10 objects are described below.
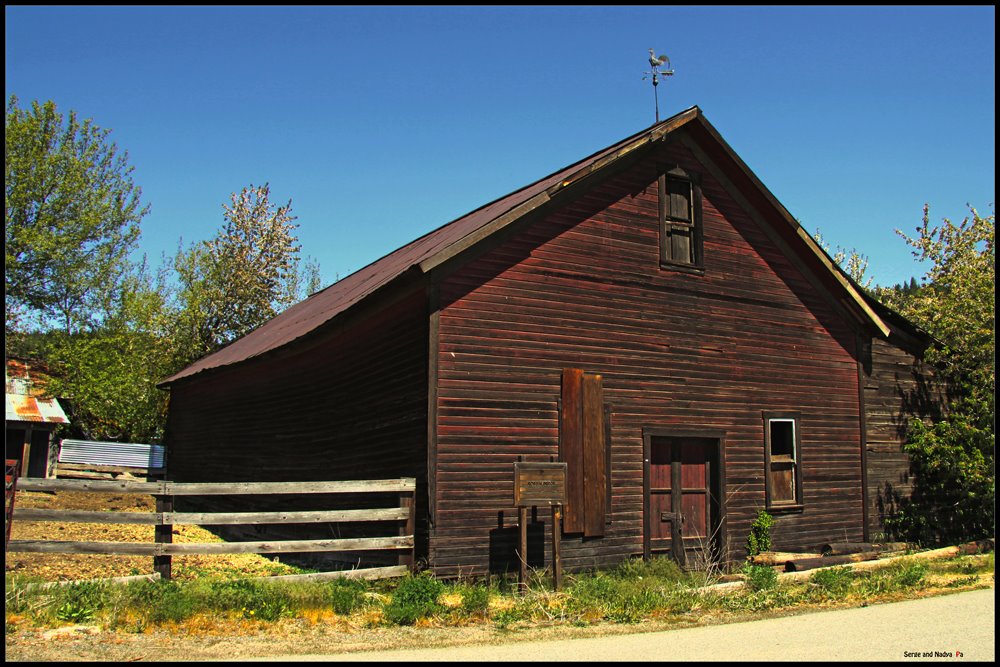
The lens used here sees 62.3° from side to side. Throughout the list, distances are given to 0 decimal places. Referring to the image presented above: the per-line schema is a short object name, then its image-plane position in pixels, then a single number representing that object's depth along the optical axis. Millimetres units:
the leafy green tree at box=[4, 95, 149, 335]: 39031
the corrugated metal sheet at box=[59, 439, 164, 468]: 31438
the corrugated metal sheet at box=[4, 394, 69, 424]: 29180
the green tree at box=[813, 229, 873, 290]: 38719
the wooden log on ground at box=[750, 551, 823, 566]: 13484
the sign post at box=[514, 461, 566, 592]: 11258
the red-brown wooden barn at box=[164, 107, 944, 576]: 12148
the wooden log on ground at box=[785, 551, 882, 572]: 12859
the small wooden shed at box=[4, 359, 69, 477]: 29250
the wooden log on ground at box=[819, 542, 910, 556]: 14477
